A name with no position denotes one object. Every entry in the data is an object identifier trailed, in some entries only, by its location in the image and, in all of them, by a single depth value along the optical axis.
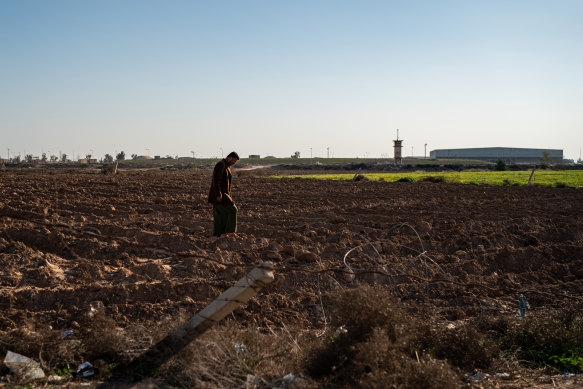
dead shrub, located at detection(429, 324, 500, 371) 5.11
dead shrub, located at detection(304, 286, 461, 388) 3.92
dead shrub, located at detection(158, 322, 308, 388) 4.41
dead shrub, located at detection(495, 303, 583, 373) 5.59
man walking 10.38
